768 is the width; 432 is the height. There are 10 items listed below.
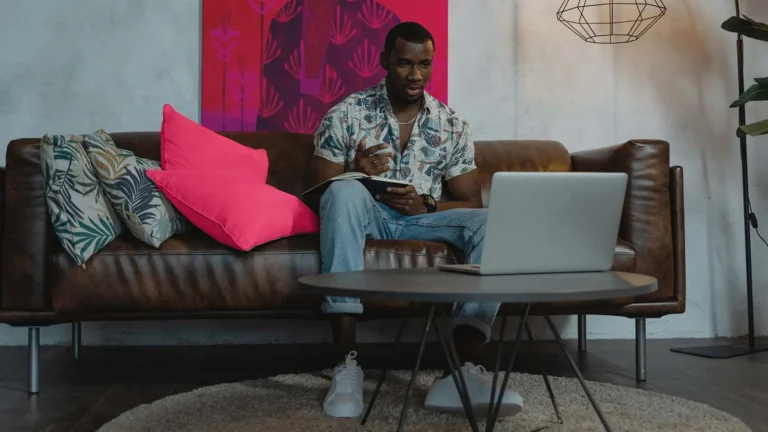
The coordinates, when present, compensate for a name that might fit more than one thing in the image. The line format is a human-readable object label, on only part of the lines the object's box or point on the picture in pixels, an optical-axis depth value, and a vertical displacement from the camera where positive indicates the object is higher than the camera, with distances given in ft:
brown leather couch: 7.47 -0.45
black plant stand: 9.87 -0.26
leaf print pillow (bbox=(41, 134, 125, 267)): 7.38 +0.24
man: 6.33 +0.40
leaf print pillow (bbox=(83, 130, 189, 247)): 7.53 +0.30
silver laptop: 4.71 +0.04
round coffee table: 3.88 -0.31
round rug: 5.86 -1.47
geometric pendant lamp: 11.09 +2.95
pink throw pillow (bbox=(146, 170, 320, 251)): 7.50 +0.19
